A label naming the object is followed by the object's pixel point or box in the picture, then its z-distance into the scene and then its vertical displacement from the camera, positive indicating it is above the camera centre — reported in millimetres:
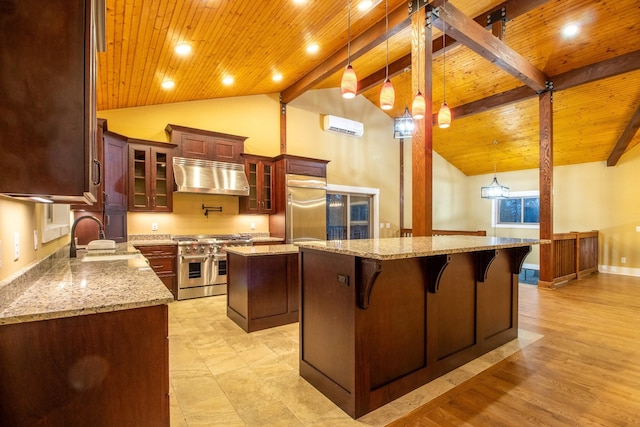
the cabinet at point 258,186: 5715 +453
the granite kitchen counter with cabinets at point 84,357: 1054 -514
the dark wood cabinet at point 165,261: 4586 -723
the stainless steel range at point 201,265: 4816 -840
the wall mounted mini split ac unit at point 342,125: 7062 +1933
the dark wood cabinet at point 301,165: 5820 +858
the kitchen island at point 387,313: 2006 -752
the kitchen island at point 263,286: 3477 -849
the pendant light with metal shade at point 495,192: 6949 +393
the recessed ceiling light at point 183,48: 3436 +1781
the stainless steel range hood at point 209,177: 4949 +556
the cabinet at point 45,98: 1104 +413
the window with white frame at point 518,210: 8578 -16
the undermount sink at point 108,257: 2488 -368
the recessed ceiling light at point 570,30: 4609 +2615
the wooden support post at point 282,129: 6492 +1660
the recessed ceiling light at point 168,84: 4300 +1746
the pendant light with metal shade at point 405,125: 5199 +1393
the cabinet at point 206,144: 5055 +1113
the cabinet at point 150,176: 4719 +542
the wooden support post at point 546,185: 5633 +432
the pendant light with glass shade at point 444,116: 3621 +1070
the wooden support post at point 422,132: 3648 +900
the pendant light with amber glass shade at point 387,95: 2949 +1063
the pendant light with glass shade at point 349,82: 2719 +1093
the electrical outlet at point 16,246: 1521 -161
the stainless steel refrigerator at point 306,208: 5809 +50
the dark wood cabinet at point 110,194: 4004 +235
